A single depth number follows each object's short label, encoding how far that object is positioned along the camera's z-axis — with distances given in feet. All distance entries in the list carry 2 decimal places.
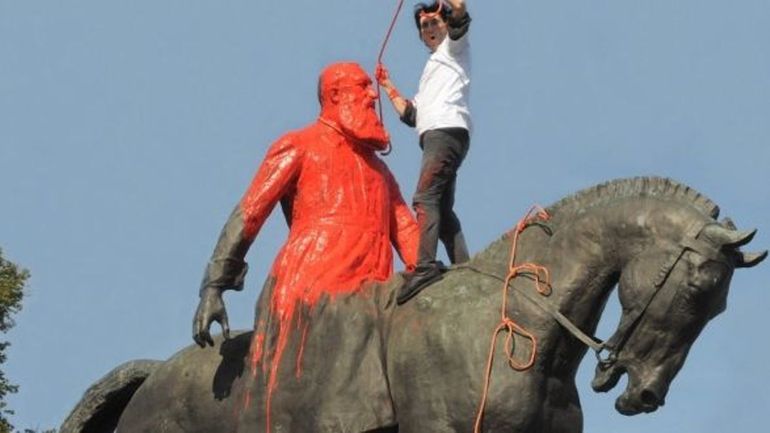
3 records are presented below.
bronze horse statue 44.34
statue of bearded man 47.21
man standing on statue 48.03
